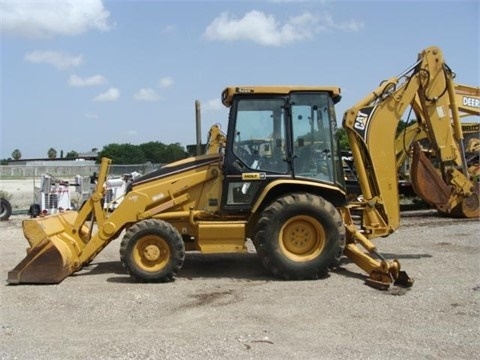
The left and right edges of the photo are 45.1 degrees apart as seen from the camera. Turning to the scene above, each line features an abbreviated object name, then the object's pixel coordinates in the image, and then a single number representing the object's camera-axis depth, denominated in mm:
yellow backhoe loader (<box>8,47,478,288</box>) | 8102
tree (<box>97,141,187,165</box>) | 57625
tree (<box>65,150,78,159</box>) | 83938
